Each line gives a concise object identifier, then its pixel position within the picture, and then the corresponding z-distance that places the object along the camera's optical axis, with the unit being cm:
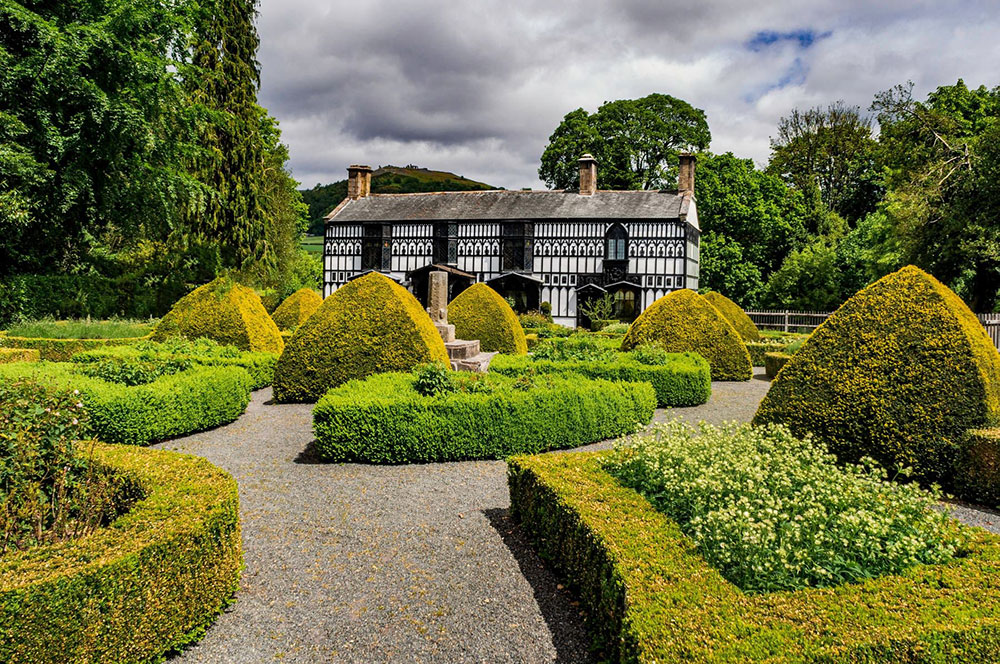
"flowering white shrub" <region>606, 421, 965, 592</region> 368
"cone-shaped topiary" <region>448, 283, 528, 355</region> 1752
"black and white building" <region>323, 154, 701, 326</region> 3222
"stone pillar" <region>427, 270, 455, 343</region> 1544
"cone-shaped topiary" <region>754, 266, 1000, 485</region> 621
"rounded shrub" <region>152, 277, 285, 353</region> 1382
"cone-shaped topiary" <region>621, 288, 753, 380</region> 1518
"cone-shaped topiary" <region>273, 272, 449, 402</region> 1076
